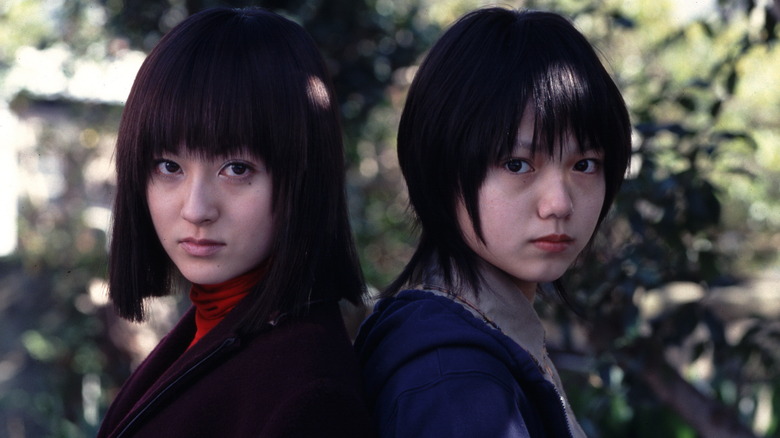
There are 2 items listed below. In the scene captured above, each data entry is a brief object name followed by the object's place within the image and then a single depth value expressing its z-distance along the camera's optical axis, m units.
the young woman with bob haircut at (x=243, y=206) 1.40
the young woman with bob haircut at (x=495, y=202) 1.36
